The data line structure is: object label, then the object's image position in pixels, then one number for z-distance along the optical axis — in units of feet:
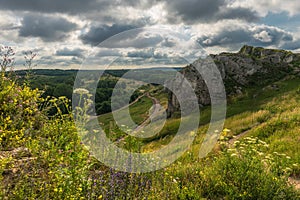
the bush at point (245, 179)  16.96
